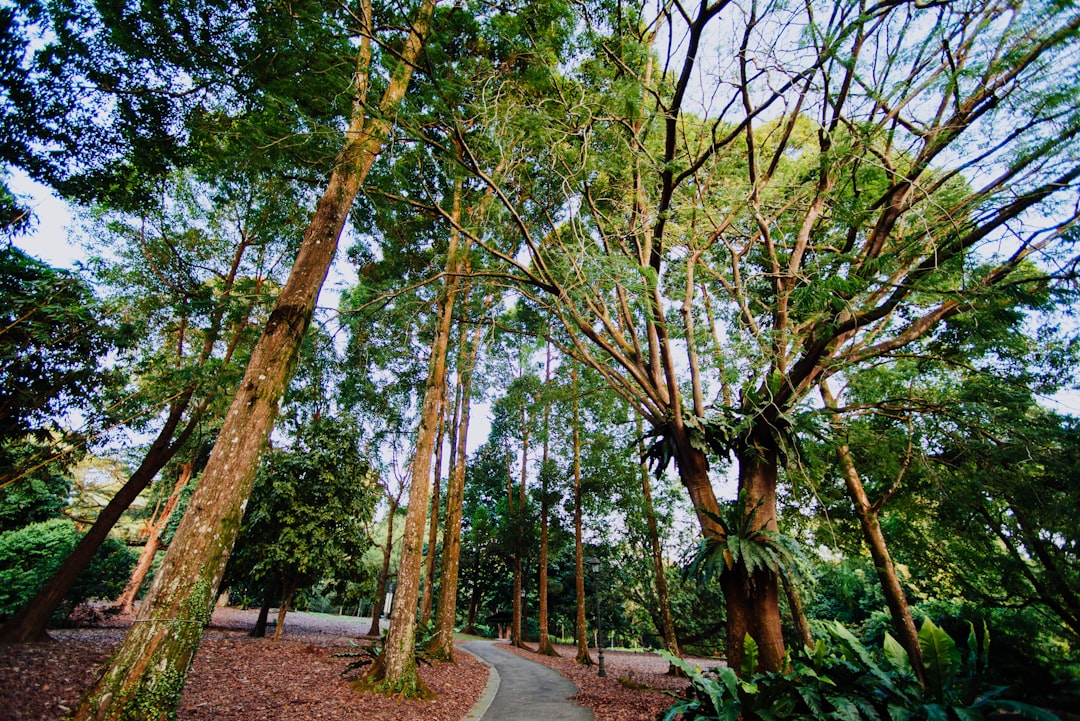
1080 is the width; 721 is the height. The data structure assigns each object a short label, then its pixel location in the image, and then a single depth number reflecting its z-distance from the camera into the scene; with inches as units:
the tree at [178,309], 292.4
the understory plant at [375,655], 271.5
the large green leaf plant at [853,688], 120.5
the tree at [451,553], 394.9
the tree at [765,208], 159.0
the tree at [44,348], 230.5
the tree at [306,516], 398.6
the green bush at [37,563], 326.6
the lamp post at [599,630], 409.8
